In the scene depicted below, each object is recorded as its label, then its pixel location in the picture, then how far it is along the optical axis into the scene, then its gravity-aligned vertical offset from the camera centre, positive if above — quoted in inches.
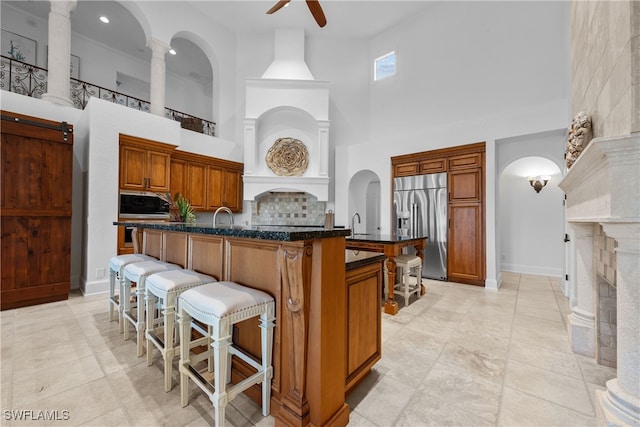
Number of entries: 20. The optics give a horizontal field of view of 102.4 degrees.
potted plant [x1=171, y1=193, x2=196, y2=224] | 118.8 +1.4
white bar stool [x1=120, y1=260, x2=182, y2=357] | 78.0 -22.5
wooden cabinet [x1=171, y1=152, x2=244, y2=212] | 199.0 +28.2
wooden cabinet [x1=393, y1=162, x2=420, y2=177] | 196.2 +36.9
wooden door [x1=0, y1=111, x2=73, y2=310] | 119.4 +1.6
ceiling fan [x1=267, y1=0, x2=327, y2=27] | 118.2 +99.4
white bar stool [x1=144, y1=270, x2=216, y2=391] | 64.6 -22.0
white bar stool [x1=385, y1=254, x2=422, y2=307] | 124.9 -26.8
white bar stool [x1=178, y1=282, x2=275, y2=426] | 48.3 -22.6
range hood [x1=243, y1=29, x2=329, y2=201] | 214.2 +77.7
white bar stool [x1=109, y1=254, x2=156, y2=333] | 94.1 -20.2
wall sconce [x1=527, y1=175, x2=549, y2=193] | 195.9 +27.6
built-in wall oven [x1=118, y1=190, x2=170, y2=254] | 155.8 +2.6
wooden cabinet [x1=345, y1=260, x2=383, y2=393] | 59.4 -25.9
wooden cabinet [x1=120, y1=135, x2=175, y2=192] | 157.2 +32.0
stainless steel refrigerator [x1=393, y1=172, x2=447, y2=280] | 183.2 +0.9
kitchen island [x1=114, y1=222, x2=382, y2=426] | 49.0 -21.2
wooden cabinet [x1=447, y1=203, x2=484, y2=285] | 168.4 -19.3
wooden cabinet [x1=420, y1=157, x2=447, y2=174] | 183.4 +37.1
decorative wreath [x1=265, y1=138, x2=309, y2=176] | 221.1 +48.3
